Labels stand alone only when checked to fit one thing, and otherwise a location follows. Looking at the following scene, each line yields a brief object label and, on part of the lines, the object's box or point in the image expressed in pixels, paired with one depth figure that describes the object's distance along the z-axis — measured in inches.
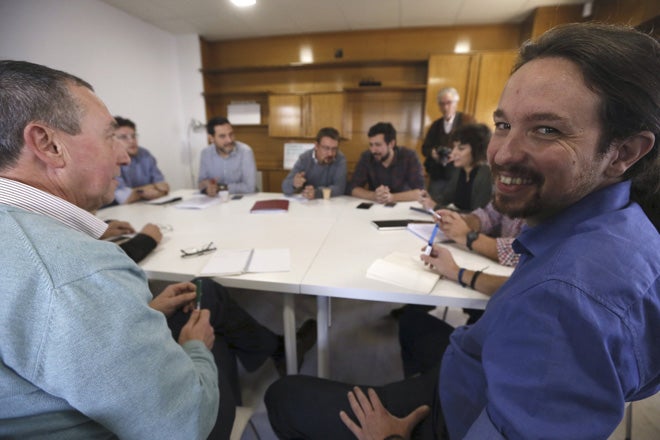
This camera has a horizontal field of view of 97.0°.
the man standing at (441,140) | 121.9
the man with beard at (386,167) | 102.0
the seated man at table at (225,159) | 114.6
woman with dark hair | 73.2
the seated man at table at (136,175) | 91.5
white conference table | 40.3
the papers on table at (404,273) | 40.1
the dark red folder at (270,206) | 79.8
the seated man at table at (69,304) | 18.2
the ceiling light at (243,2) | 124.5
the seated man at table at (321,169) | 101.9
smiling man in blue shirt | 17.4
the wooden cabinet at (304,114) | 175.8
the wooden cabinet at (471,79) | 149.4
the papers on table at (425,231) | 56.7
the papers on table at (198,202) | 84.0
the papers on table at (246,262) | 44.8
